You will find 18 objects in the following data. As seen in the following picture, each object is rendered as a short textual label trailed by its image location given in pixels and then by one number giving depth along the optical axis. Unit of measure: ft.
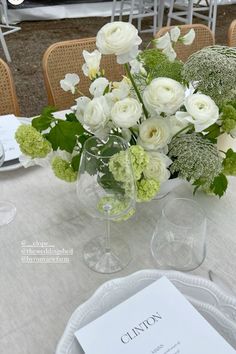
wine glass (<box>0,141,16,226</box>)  2.61
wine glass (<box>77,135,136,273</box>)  1.97
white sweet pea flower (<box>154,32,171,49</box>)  2.42
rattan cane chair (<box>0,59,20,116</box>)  4.27
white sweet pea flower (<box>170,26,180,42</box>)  2.40
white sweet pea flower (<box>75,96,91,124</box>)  2.28
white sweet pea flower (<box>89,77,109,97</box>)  2.21
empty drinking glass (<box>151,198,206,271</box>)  2.19
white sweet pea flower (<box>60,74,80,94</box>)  2.34
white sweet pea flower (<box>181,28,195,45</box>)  2.43
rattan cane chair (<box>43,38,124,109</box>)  4.63
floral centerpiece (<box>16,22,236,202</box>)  2.01
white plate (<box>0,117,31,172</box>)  2.94
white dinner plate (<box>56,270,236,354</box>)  1.81
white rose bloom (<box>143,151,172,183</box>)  2.19
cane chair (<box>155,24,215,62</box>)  5.20
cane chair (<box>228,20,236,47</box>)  5.60
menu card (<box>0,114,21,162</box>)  3.04
